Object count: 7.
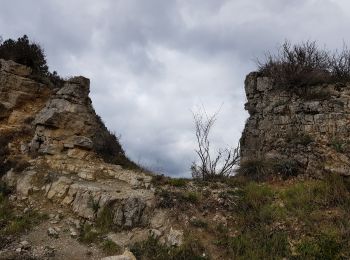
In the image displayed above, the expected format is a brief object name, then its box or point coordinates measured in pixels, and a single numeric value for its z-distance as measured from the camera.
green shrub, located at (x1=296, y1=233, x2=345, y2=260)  9.33
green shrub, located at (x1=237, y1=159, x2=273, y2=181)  13.83
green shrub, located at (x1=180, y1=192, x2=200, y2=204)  11.85
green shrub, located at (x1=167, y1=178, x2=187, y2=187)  13.10
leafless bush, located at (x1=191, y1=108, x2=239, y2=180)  14.70
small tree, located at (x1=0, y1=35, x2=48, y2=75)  17.38
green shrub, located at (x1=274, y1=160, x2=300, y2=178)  13.51
